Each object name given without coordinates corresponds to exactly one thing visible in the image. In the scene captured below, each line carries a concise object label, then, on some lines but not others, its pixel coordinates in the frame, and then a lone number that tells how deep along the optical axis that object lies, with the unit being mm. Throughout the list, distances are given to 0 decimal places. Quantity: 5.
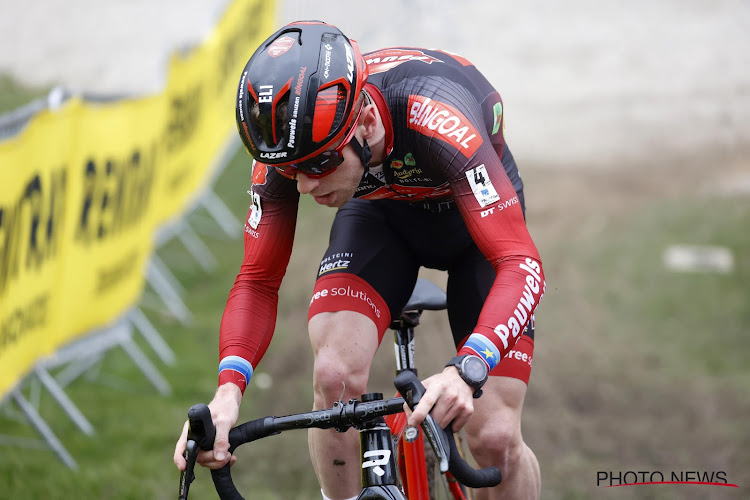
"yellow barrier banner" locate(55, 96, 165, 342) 11734
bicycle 5117
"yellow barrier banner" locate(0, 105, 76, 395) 10039
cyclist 5805
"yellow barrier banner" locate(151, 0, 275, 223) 15214
